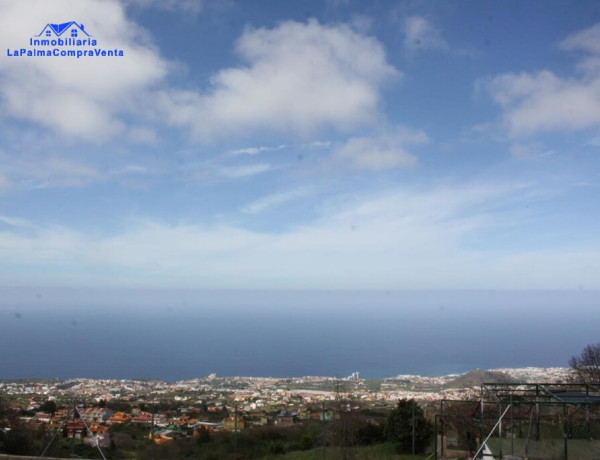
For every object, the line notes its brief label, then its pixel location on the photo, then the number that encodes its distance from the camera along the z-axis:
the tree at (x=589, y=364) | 17.12
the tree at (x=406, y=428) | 12.30
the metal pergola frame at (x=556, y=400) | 6.87
